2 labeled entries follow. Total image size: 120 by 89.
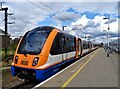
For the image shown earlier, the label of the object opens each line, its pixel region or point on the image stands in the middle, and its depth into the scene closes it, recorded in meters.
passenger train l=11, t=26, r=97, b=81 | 4.43
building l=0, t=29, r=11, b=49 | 26.17
